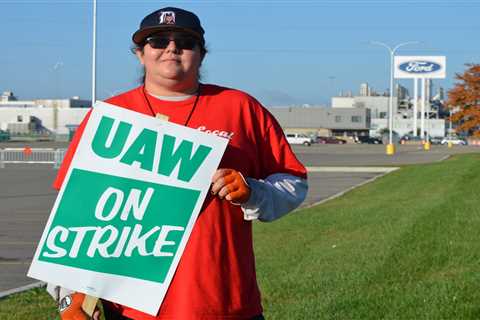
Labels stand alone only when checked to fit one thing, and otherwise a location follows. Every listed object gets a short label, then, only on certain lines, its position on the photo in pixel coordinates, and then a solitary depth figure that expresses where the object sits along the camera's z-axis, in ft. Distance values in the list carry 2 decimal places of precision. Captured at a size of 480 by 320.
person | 10.69
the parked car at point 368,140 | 371.97
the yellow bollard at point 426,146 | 243.81
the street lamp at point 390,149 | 196.99
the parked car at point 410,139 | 347.46
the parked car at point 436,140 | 375.76
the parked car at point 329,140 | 363.15
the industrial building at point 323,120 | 452.76
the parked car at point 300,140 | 311.68
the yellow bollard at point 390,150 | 196.95
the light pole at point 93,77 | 117.32
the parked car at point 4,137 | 317.63
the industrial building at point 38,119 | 397.60
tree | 110.01
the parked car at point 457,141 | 363.66
